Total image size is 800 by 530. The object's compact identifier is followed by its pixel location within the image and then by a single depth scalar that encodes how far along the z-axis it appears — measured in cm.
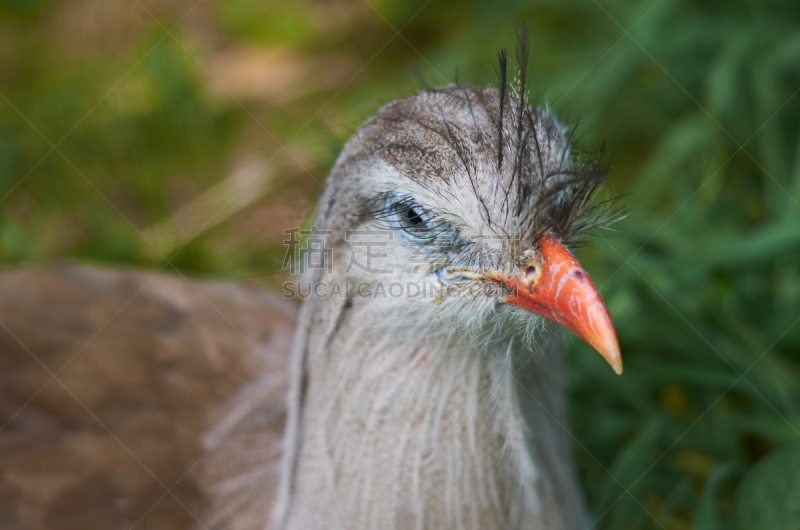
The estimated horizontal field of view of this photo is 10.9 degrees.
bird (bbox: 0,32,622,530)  95
